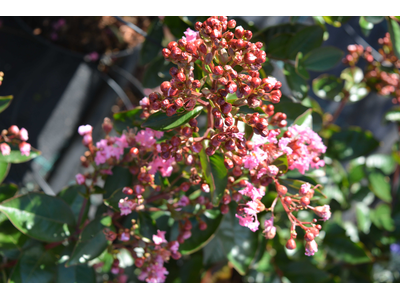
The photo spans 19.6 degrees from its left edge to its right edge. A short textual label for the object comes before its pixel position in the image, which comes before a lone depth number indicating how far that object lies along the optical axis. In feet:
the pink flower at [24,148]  2.97
